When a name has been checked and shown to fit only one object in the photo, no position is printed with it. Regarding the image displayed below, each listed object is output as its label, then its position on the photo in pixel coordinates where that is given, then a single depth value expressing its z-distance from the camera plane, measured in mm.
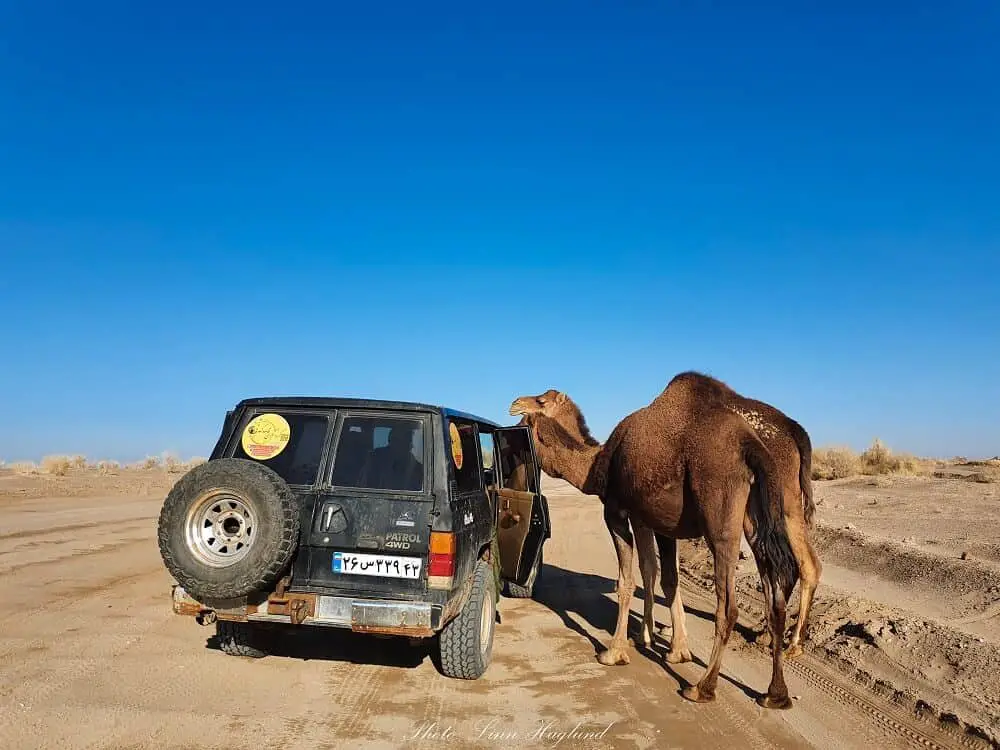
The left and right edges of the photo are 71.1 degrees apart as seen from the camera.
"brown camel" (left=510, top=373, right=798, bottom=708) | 5762
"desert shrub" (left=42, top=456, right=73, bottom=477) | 31402
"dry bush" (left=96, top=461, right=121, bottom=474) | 35600
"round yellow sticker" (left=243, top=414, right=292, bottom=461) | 5816
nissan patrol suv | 4930
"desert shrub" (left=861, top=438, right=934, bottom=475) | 25469
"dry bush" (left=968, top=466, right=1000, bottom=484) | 18453
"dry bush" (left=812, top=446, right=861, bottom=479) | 25000
